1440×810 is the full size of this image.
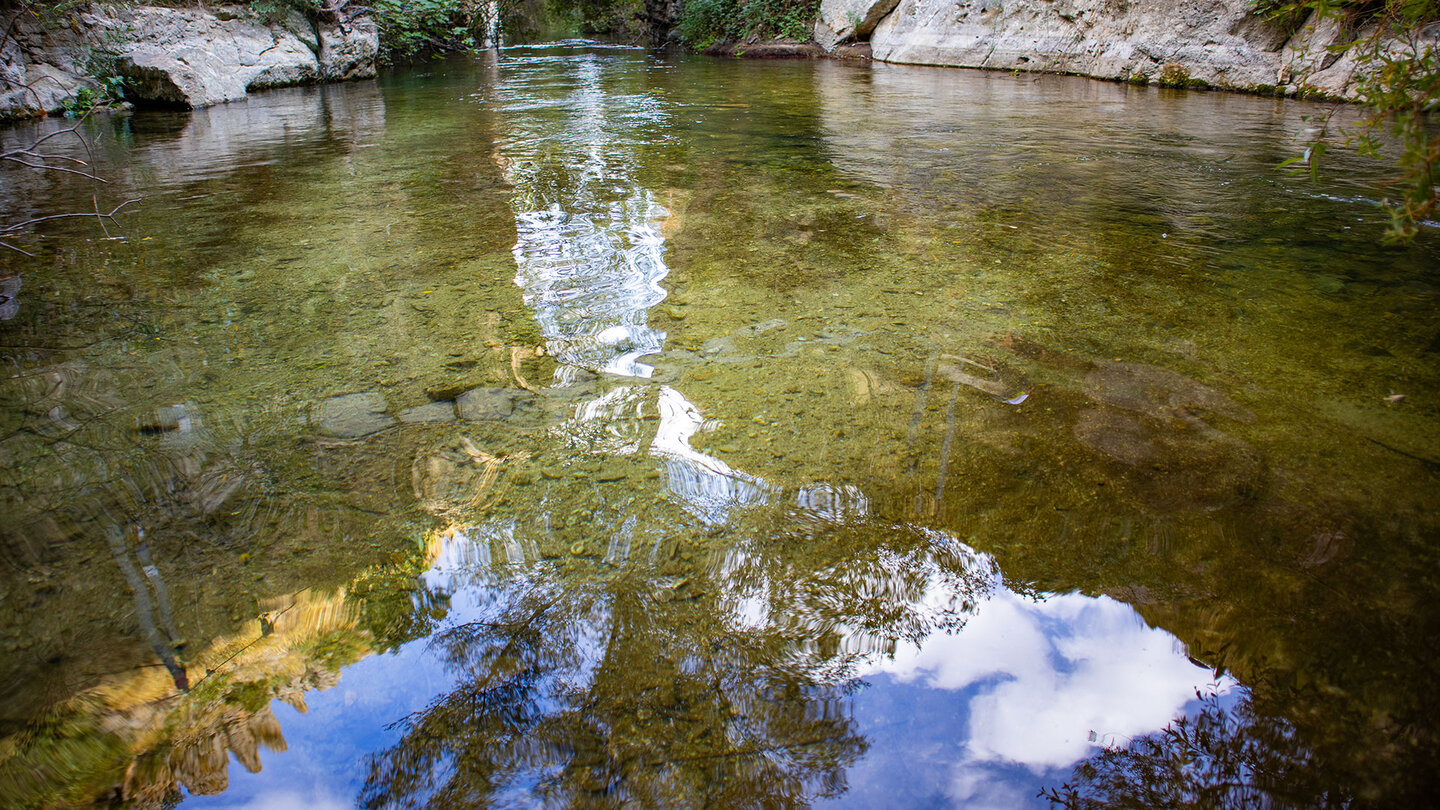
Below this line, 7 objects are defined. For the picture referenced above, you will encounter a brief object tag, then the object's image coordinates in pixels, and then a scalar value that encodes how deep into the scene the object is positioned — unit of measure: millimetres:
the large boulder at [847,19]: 14773
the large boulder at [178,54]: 7426
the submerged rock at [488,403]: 2029
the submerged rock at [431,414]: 2002
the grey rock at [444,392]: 2107
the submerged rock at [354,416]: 1953
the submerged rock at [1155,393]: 1980
